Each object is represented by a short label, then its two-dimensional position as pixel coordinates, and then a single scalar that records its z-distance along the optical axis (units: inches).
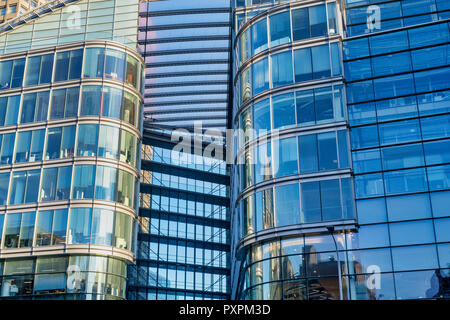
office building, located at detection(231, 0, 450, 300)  1225.4
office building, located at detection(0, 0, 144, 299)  1545.3
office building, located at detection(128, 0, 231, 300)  2250.2
